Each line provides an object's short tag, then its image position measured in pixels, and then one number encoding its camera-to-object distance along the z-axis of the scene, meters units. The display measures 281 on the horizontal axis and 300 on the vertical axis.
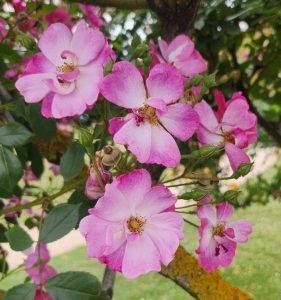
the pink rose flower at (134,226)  0.41
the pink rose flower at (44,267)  0.71
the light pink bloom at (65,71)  0.44
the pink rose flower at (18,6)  0.81
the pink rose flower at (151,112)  0.42
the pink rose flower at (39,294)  0.53
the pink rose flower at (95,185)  0.45
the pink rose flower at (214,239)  0.51
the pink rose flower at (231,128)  0.50
